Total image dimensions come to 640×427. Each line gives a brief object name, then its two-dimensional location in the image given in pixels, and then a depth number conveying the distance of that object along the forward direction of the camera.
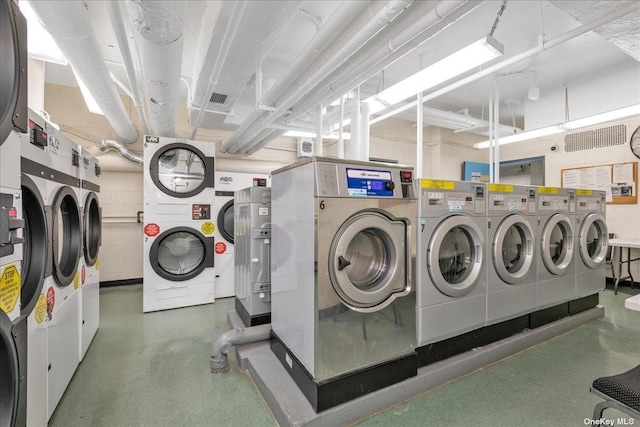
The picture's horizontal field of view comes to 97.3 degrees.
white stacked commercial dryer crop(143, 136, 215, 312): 3.61
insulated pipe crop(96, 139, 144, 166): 4.11
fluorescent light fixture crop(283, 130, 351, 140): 3.69
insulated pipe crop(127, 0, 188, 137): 1.50
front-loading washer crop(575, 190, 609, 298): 3.22
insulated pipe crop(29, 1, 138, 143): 1.51
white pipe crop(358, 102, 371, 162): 2.47
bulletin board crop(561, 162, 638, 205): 4.43
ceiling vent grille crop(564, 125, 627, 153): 4.54
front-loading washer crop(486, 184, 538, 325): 2.47
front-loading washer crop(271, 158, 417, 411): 1.66
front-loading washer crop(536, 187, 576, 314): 2.84
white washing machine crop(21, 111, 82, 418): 1.54
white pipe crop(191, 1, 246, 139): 1.61
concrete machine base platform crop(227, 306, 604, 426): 1.67
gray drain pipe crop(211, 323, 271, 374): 2.29
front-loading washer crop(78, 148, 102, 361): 2.35
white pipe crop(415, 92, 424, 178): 2.62
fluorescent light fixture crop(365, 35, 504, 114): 1.86
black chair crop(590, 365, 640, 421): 1.24
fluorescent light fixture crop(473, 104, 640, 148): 3.02
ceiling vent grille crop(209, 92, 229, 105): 2.94
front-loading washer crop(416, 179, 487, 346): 2.08
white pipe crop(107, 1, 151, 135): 1.56
